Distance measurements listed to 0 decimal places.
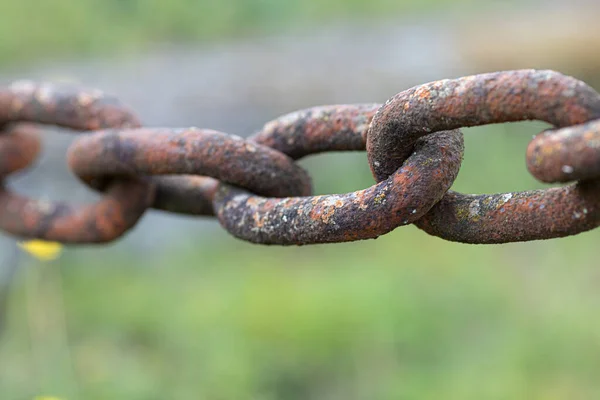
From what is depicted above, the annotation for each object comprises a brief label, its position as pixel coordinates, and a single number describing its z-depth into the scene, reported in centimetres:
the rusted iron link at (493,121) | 33
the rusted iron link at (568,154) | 32
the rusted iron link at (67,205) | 42
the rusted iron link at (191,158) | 39
